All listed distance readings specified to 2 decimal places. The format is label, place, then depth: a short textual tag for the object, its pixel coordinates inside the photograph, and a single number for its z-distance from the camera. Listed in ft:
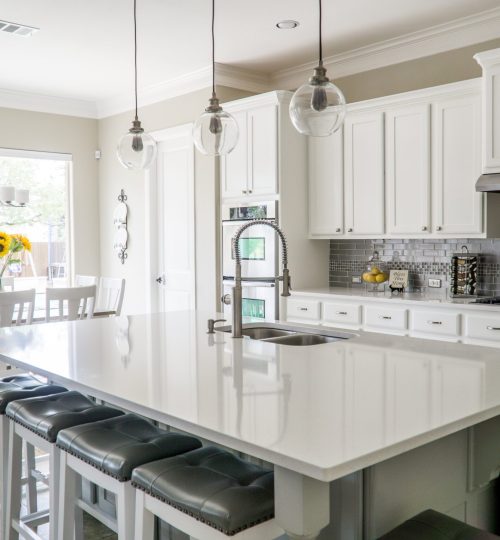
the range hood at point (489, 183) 12.36
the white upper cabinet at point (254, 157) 16.46
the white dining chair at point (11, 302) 12.64
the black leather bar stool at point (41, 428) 7.21
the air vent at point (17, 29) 14.43
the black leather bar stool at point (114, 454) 5.94
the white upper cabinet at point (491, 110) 12.57
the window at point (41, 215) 21.49
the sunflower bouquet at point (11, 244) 14.34
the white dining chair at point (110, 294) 15.87
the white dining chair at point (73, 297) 13.57
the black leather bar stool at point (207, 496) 4.83
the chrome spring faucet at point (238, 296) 8.81
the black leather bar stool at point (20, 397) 8.45
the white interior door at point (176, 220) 19.21
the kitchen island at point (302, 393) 4.37
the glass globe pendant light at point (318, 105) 7.70
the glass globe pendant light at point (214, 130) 9.43
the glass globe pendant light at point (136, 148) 10.60
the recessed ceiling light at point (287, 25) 14.46
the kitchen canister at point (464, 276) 14.24
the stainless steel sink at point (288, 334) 9.37
